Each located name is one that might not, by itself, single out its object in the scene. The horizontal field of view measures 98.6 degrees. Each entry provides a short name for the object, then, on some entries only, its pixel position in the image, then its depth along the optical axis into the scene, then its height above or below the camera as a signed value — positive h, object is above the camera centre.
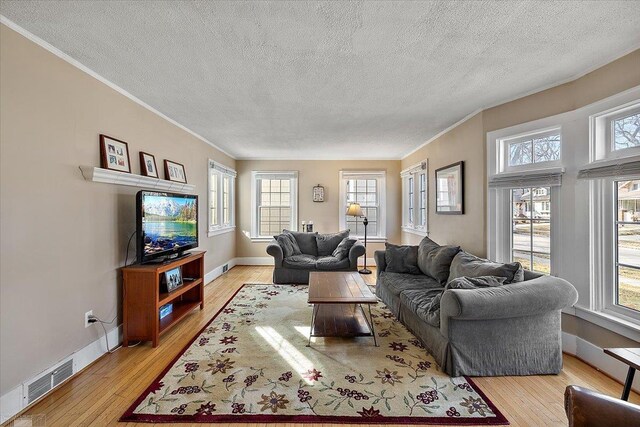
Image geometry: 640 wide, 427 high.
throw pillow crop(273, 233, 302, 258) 4.94 -0.55
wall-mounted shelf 2.28 +0.36
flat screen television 2.61 -0.10
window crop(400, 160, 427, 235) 5.07 +0.32
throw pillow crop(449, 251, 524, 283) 2.34 -0.51
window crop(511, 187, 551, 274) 2.73 -0.14
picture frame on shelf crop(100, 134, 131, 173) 2.50 +0.58
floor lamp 5.66 +0.07
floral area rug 1.74 -1.25
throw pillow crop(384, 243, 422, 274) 3.75 -0.63
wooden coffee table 2.60 -1.08
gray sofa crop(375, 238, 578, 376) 2.02 -0.88
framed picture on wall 3.66 +0.36
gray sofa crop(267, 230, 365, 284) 4.71 -0.84
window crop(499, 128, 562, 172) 2.68 +0.66
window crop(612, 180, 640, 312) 2.12 -0.26
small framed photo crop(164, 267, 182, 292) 2.91 -0.70
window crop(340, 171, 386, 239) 6.35 +0.36
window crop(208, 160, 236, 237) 5.07 +0.34
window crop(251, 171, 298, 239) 6.34 +0.25
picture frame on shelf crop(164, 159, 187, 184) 3.51 +0.58
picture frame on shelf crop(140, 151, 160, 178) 3.02 +0.56
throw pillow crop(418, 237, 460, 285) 3.21 -0.56
